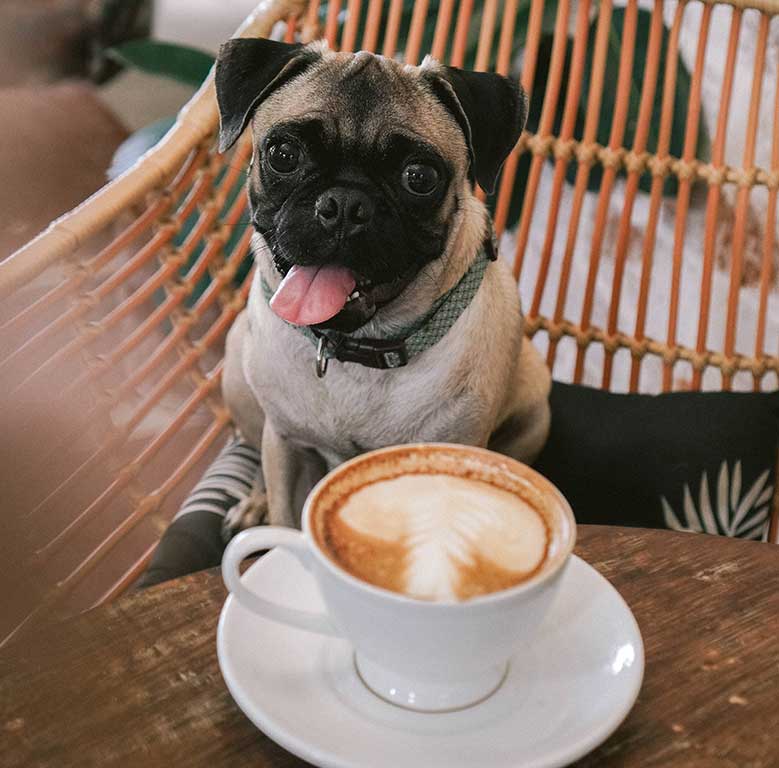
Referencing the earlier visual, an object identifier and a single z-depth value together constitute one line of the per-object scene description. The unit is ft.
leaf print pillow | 3.97
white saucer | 1.97
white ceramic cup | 1.85
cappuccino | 1.90
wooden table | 2.05
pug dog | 3.26
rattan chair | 3.79
